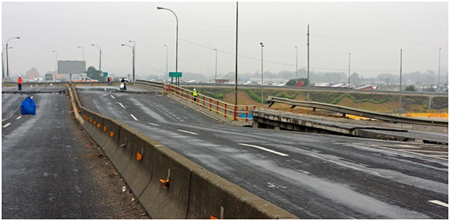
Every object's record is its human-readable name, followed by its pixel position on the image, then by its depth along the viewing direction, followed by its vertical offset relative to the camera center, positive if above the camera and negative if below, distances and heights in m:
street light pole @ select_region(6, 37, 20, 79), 110.64 +4.16
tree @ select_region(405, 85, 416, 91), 123.50 +0.47
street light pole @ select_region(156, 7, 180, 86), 60.79 +3.29
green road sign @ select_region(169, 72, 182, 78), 58.69 +1.47
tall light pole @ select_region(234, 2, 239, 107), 37.34 +5.28
